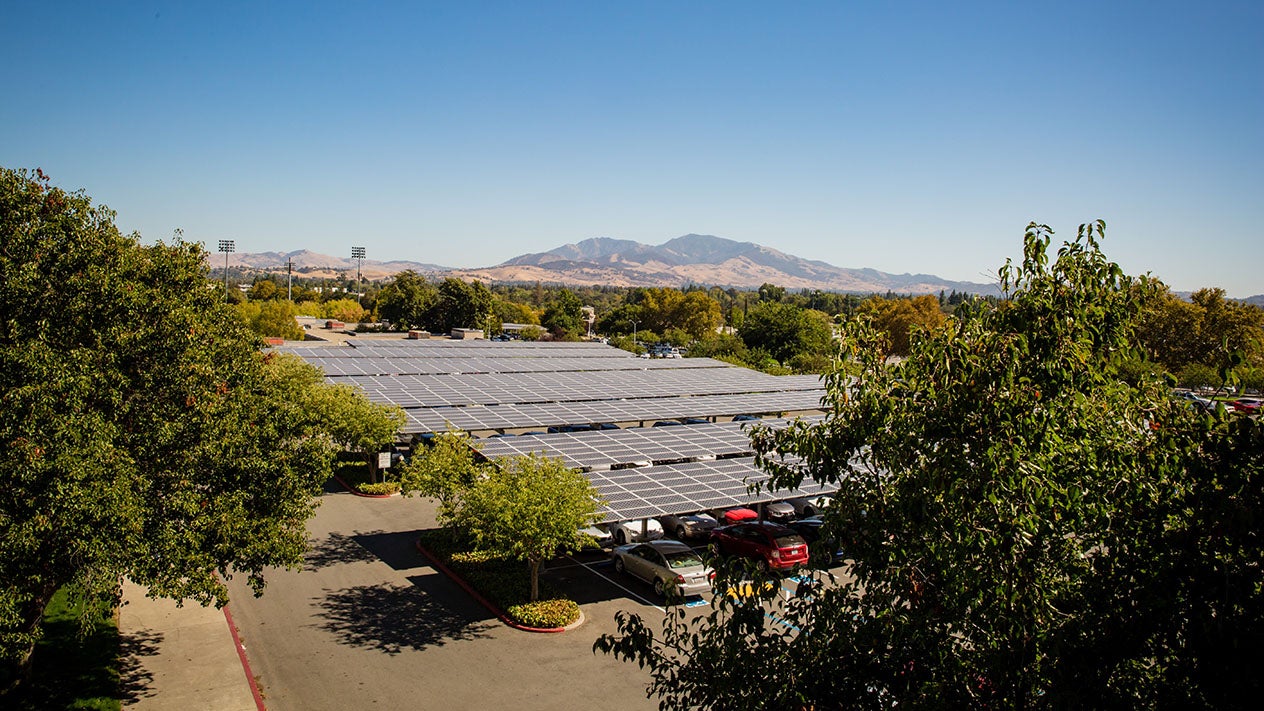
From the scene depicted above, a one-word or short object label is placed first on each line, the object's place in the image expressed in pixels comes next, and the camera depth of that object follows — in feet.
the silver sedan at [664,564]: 66.80
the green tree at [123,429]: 35.58
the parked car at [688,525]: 84.58
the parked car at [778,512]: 90.74
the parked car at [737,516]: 88.48
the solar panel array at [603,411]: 110.52
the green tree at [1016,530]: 16.80
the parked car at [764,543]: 72.54
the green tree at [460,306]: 334.03
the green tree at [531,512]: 60.23
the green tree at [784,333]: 253.85
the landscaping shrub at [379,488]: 99.81
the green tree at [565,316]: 352.69
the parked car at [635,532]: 82.64
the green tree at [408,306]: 345.10
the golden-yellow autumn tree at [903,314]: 268.62
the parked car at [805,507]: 93.50
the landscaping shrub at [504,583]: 61.87
